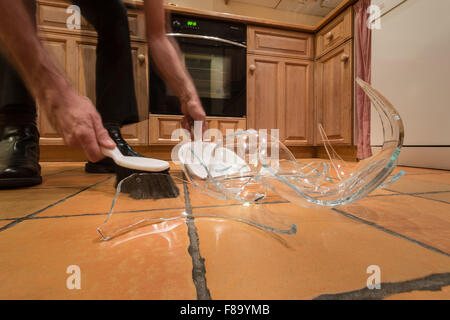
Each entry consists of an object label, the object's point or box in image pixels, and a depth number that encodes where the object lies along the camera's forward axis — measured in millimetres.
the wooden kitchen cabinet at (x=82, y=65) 1397
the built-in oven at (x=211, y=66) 1515
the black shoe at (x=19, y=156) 568
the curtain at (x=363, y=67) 1344
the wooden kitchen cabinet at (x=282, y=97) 1733
